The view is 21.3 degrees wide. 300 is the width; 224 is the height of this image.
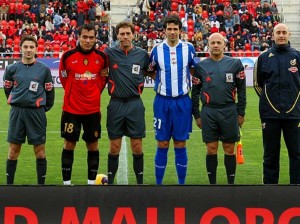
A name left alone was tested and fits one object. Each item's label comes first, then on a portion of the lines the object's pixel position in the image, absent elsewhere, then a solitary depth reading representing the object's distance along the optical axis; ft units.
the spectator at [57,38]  105.38
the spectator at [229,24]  112.68
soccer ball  30.27
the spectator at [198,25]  110.73
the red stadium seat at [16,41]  103.76
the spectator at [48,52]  96.07
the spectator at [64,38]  105.40
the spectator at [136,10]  117.19
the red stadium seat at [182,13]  114.21
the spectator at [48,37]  106.73
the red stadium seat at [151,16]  113.70
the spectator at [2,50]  99.55
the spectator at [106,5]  120.67
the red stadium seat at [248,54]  97.76
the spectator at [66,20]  112.68
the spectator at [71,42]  103.14
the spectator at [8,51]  99.45
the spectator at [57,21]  112.57
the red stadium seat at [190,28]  110.72
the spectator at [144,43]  102.83
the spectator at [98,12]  114.62
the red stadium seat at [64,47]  99.66
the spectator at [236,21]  111.86
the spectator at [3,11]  114.42
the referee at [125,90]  29.96
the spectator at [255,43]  105.91
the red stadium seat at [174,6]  116.37
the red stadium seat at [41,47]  101.86
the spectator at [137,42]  101.50
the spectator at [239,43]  105.50
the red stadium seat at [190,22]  112.17
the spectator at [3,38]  103.55
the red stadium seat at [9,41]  104.86
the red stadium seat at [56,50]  98.53
